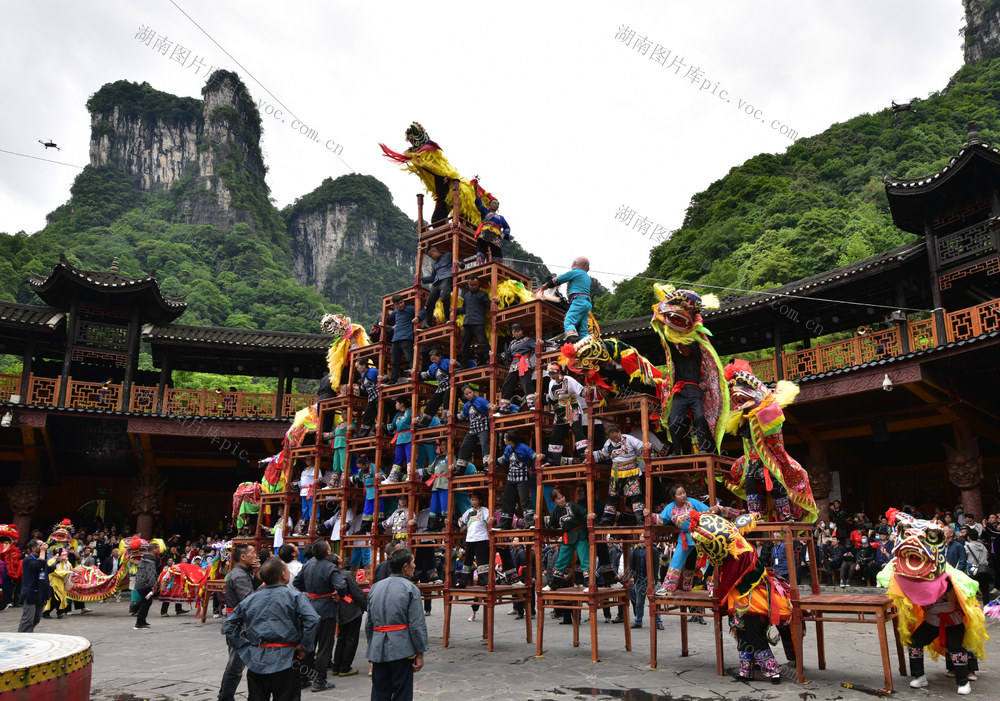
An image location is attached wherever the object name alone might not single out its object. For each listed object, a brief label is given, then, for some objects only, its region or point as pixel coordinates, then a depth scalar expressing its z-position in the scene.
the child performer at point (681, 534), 6.53
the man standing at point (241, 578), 6.36
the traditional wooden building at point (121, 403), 17.97
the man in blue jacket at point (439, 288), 9.52
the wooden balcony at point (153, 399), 17.67
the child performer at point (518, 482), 7.82
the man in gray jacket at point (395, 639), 4.70
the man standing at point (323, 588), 6.54
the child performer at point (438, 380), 8.95
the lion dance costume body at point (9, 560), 12.53
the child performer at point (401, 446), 9.07
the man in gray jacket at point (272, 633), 4.44
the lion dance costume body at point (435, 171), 9.86
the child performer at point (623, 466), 7.11
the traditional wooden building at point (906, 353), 13.03
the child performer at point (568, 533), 7.39
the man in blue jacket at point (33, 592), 8.98
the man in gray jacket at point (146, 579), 10.80
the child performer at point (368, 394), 10.02
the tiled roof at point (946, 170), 13.62
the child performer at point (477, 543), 8.20
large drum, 3.24
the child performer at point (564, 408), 7.62
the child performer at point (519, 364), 8.18
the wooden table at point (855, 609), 5.49
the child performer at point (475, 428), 8.42
